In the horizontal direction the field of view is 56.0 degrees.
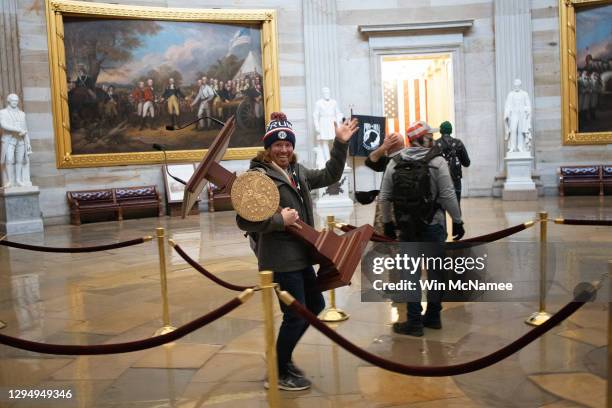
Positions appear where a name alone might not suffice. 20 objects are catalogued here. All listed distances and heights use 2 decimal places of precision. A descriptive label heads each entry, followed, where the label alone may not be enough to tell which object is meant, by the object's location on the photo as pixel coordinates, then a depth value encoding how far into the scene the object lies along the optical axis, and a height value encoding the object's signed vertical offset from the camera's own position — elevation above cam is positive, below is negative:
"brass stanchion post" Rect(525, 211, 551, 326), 5.12 -1.25
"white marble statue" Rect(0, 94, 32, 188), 12.89 +0.49
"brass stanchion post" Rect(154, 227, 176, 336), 5.40 -1.17
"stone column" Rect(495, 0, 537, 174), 16.41 +2.95
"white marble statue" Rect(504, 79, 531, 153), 15.55 +0.80
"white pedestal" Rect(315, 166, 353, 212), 14.89 -1.09
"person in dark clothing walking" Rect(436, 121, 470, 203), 7.92 -0.03
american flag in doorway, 20.23 +1.79
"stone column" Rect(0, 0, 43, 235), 13.00 -0.45
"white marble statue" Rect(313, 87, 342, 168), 15.45 +0.95
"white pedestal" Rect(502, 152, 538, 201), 15.57 -0.87
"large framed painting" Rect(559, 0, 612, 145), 16.16 +2.06
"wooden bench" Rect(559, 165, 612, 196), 15.55 -0.96
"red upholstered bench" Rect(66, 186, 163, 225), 14.87 -0.96
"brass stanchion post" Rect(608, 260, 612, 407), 2.91 -1.01
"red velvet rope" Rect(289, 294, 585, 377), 2.83 -1.04
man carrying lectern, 3.67 -0.48
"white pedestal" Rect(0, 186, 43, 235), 12.96 -0.95
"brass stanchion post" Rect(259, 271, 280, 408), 3.01 -0.95
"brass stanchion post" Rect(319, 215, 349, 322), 5.48 -1.52
